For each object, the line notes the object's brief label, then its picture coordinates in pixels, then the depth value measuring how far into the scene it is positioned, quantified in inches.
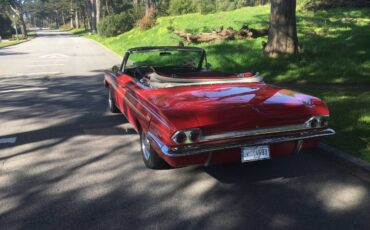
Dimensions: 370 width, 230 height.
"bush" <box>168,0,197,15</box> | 1999.9
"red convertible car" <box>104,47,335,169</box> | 152.3
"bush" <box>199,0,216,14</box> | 1927.4
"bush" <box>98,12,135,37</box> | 1550.2
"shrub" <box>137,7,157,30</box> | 1347.2
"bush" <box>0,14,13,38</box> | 2770.7
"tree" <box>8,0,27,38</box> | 2526.8
